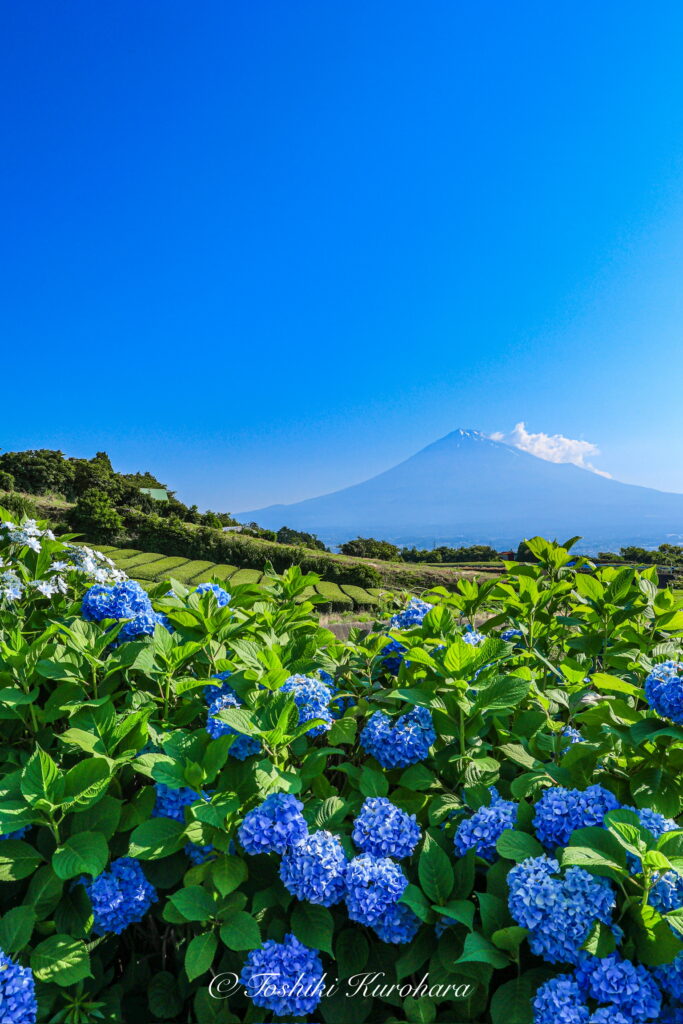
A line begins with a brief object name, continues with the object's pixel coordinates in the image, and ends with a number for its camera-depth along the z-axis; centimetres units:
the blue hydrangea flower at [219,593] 187
